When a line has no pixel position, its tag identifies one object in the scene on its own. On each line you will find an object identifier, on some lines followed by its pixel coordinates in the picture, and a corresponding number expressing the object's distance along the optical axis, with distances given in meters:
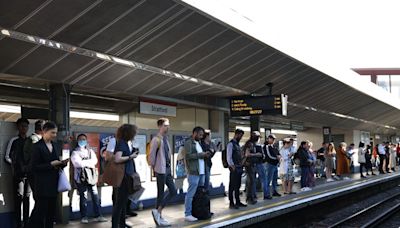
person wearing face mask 8.91
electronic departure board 13.42
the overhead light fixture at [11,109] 9.98
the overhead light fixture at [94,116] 11.57
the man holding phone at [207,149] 9.84
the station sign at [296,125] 24.97
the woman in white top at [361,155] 23.73
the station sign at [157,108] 11.99
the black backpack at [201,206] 9.46
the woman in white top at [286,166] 14.58
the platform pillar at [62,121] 9.05
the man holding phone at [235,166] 11.04
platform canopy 7.28
